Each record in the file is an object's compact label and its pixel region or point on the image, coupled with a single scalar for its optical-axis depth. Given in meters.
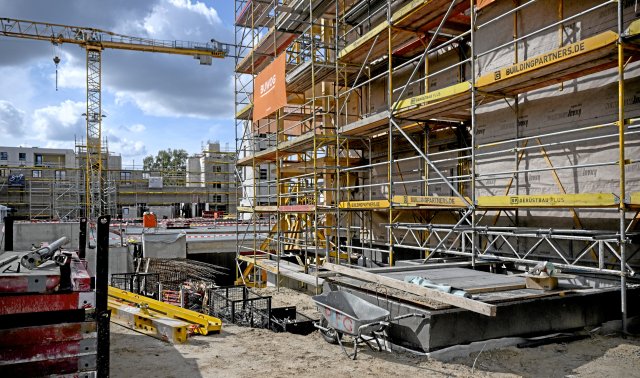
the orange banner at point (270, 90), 15.05
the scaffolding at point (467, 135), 7.66
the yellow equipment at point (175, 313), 7.89
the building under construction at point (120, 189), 46.62
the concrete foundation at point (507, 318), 6.01
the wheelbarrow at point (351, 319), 6.09
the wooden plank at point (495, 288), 6.44
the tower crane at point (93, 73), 41.47
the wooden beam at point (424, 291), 5.33
